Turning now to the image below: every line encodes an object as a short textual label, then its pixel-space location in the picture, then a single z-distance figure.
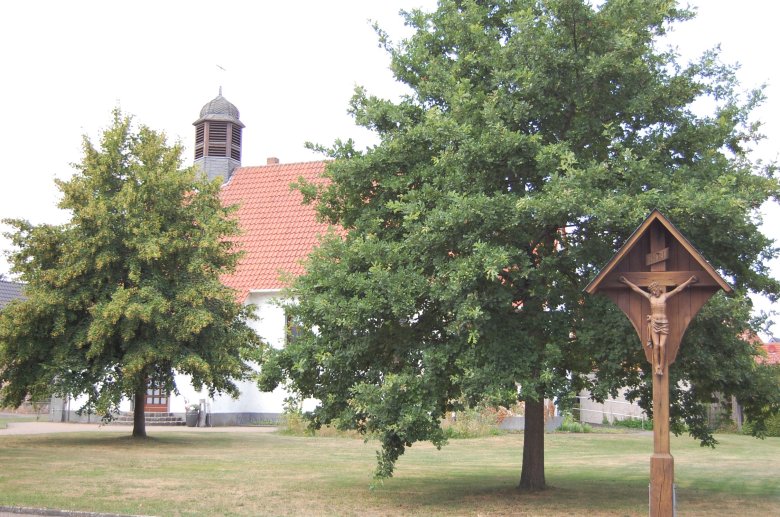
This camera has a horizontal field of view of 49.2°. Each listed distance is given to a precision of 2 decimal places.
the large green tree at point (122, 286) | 22.59
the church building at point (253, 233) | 33.47
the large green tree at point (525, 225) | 11.56
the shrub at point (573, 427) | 32.91
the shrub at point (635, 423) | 36.59
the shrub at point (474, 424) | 28.73
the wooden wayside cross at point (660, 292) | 8.50
